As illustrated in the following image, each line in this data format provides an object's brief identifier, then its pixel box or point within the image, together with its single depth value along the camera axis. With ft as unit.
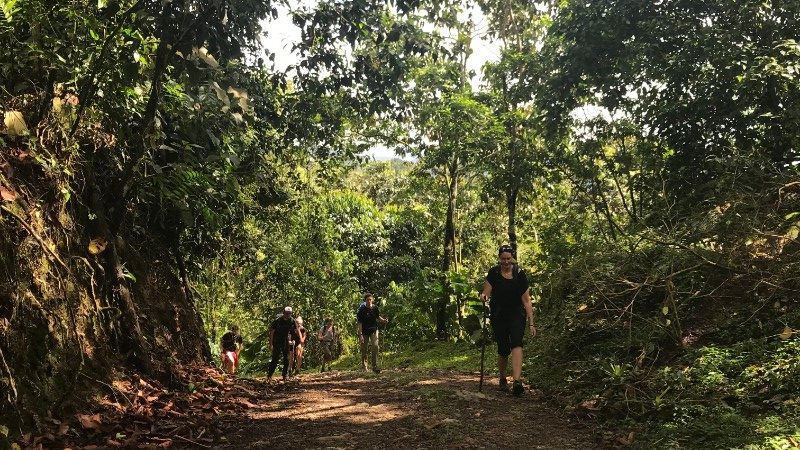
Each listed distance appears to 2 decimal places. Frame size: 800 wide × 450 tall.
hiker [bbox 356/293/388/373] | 41.22
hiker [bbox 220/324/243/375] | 36.99
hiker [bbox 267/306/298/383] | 38.06
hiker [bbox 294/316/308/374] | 41.63
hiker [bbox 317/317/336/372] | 51.01
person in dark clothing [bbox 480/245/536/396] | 23.02
